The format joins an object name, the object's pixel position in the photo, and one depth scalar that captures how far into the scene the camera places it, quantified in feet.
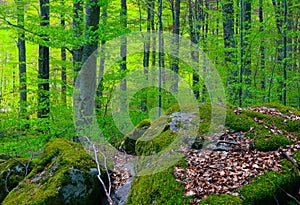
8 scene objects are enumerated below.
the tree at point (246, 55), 27.66
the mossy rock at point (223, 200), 8.50
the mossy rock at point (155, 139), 13.44
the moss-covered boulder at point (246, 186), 9.05
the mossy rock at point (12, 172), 15.89
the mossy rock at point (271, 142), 11.93
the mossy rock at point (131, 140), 20.32
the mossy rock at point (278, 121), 13.52
